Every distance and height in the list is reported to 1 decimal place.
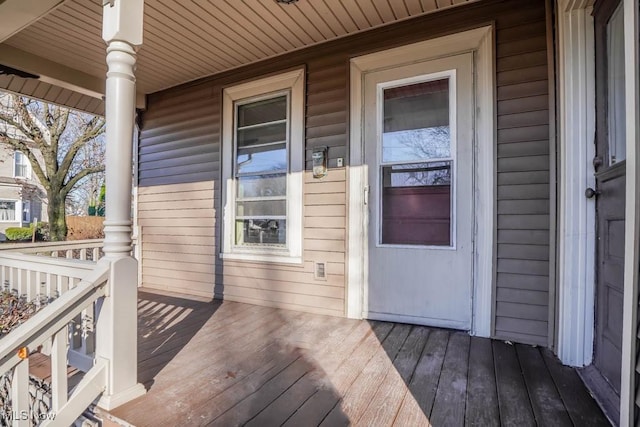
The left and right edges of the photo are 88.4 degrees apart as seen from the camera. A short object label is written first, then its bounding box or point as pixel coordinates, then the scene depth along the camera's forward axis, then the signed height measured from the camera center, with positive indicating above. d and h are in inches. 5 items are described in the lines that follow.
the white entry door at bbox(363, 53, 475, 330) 98.7 +8.0
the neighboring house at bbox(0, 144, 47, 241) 549.6 +35.4
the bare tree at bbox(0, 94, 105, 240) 315.3 +74.0
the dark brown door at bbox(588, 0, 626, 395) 59.7 +6.1
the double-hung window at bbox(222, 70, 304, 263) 125.4 +19.1
